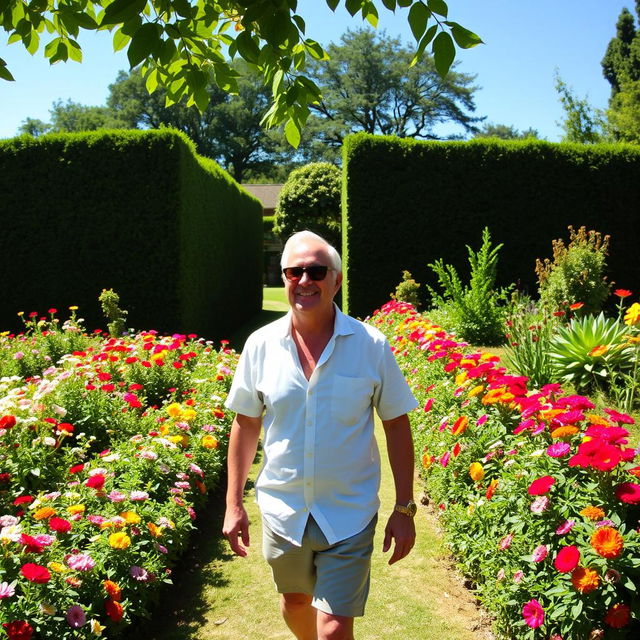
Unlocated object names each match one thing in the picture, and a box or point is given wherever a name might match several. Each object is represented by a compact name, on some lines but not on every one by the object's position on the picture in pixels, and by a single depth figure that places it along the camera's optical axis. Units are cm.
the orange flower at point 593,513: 231
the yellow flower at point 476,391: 373
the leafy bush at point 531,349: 580
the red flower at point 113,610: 240
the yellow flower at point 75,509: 278
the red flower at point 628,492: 225
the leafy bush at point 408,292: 1080
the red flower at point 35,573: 211
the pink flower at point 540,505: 247
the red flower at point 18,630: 200
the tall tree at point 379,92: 4097
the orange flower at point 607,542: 216
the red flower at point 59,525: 249
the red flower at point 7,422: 332
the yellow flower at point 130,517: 283
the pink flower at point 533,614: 234
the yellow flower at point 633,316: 445
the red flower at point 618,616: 212
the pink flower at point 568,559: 217
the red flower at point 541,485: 240
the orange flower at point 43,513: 260
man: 210
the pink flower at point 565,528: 235
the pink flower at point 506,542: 264
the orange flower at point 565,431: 267
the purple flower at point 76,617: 221
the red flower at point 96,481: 297
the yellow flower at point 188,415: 439
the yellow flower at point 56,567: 237
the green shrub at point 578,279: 835
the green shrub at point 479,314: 850
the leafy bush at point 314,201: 2423
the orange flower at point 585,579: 217
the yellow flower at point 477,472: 320
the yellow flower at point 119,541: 263
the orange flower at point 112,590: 246
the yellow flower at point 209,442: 426
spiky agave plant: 591
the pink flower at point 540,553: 241
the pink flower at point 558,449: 255
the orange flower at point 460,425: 359
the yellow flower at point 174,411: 441
